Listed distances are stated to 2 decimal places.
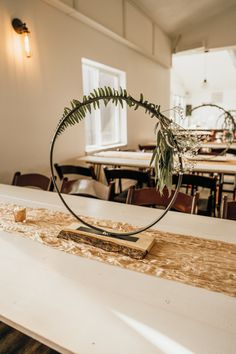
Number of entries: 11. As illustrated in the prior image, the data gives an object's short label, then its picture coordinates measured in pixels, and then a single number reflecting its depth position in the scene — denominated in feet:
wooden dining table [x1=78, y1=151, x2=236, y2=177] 8.27
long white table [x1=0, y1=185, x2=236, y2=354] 1.91
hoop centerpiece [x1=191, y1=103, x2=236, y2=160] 9.61
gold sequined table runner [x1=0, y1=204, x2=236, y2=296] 2.68
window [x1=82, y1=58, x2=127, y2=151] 13.17
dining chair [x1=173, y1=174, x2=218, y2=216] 6.48
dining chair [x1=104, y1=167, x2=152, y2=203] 7.71
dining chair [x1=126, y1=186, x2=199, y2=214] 4.92
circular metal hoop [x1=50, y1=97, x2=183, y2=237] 3.03
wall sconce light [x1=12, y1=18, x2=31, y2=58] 8.34
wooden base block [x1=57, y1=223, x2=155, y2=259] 3.13
